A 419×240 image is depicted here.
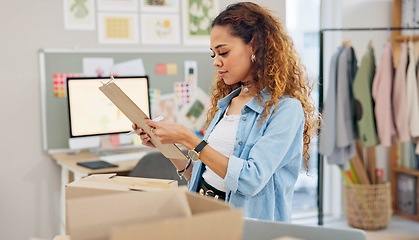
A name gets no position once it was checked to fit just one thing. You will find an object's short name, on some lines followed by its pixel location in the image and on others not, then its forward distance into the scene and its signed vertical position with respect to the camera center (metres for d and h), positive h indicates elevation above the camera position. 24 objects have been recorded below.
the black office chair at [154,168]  2.88 -0.43
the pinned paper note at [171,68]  3.79 +0.09
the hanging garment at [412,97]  3.93 -0.13
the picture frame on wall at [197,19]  3.84 +0.42
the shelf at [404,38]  4.46 +0.31
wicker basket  4.24 -0.94
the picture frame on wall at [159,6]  3.70 +0.50
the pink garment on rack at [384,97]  3.95 -0.13
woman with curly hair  1.65 -0.13
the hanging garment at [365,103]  3.94 -0.17
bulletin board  3.42 +0.08
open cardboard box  0.86 -0.21
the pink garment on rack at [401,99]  3.95 -0.14
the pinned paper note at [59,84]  3.44 +0.00
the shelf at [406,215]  4.54 -1.10
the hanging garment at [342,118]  3.93 -0.27
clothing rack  3.67 -0.58
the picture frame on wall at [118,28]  3.58 +0.34
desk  3.03 -0.45
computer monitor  3.28 -0.14
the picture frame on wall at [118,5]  3.56 +0.48
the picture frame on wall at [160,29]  3.72 +0.35
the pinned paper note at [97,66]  3.53 +0.11
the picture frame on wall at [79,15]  3.47 +0.42
